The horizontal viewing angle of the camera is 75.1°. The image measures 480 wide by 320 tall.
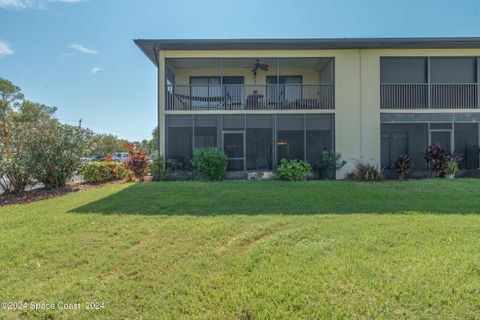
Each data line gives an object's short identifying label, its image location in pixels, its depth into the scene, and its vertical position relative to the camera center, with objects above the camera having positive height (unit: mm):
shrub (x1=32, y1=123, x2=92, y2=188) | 11234 +366
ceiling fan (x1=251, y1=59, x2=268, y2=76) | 15870 +4934
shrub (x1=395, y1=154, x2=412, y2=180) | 13625 -244
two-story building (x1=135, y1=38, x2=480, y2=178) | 14547 +2389
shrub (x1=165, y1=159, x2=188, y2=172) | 14234 -132
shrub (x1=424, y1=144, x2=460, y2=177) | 13713 +144
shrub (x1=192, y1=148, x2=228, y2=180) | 13148 -44
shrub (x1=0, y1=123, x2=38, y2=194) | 10680 +232
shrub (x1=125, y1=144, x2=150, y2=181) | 13531 -33
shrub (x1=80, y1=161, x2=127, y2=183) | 13859 -407
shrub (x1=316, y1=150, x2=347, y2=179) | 14000 -109
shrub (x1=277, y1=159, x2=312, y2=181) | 13305 -395
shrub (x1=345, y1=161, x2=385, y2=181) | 13129 -527
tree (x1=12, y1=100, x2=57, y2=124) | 40300 +7320
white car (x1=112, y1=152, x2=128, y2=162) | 38875 +938
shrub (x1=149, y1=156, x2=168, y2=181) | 13617 -341
